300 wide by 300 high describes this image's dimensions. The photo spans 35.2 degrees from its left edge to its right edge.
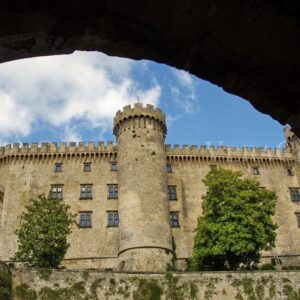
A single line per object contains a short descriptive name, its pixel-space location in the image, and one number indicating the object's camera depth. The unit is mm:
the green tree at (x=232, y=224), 34156
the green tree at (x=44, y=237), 32625
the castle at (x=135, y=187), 38719
